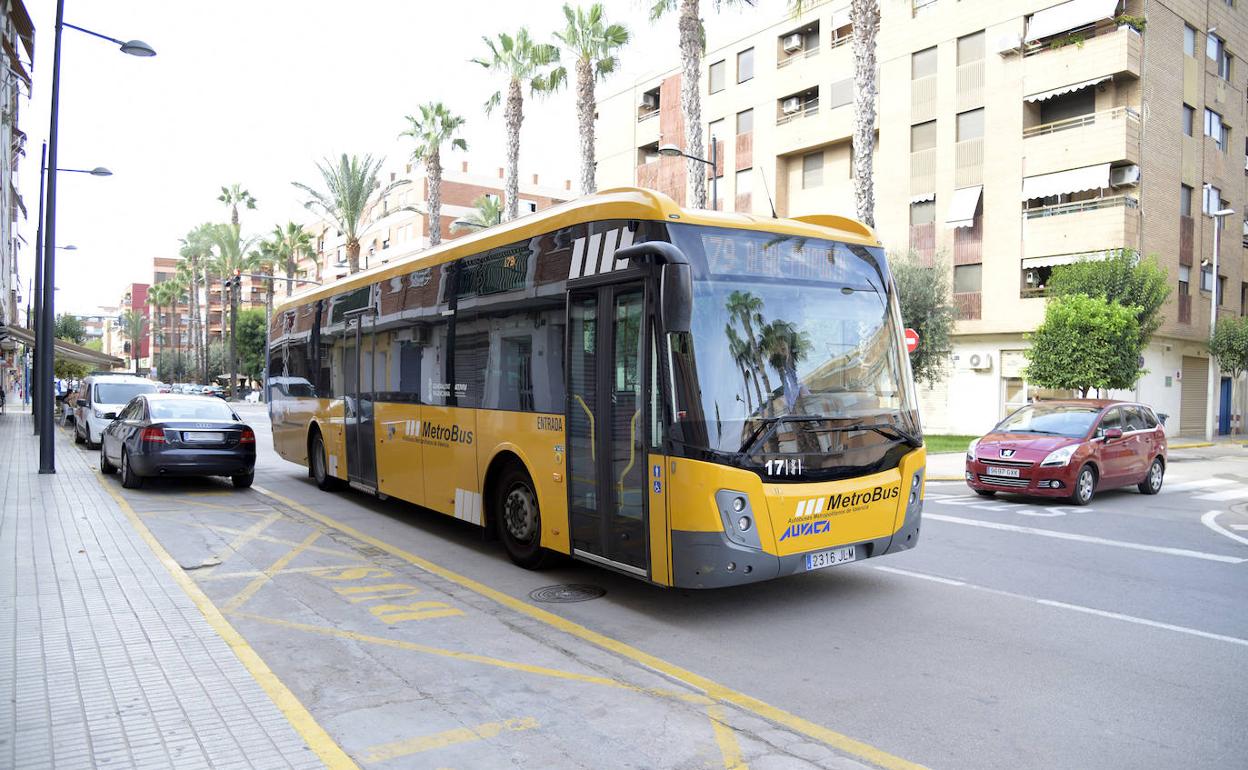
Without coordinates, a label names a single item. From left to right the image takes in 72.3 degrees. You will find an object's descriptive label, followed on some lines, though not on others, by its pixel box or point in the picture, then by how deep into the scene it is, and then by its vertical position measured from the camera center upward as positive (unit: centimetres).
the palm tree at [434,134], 4056 +1151
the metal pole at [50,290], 1460 +140
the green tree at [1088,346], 2356 +104
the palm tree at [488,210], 5156 +1014
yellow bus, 597 -13
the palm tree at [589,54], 3006 +1148
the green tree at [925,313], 2712 +218
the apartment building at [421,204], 6862 +1437
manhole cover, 698 -182
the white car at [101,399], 2042 -72
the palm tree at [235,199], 6131 +1250
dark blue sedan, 1267 -107
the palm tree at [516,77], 3347 +1183
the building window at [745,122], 4000 +1211
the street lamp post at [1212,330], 3026 +158
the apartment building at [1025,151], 2883 +872
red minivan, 1309 -110
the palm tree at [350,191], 3978 +851
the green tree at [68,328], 9075 +448
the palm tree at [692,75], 2384 +855
